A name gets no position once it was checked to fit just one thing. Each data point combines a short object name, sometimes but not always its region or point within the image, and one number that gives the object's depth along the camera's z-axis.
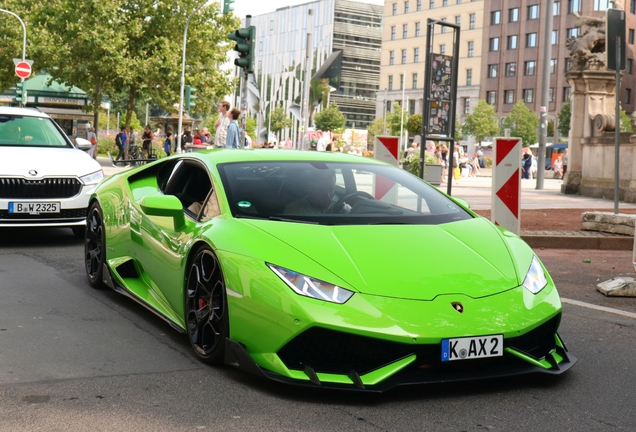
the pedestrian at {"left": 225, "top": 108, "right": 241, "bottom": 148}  17.89
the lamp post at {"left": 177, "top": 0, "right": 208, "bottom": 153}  37.49
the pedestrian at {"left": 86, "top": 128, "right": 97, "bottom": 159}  38.69
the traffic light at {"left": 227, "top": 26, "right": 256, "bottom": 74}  15.48
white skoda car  9.34
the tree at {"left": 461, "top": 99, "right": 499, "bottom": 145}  82.06
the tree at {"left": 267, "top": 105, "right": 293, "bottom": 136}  121.19
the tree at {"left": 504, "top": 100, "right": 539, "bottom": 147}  80.81
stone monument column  25.02
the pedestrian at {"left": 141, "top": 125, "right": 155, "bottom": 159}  36.75
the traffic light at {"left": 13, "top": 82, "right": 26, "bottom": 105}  35.47
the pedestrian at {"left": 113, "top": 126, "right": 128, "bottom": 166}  36.94
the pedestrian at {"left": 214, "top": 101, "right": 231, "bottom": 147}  19.21
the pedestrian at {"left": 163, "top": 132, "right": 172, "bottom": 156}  40.23
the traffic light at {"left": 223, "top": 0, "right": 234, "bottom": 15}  23.08
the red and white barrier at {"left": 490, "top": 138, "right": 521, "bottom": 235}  9.43
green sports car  4.06
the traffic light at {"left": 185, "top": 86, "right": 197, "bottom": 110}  31.08
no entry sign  32.19
